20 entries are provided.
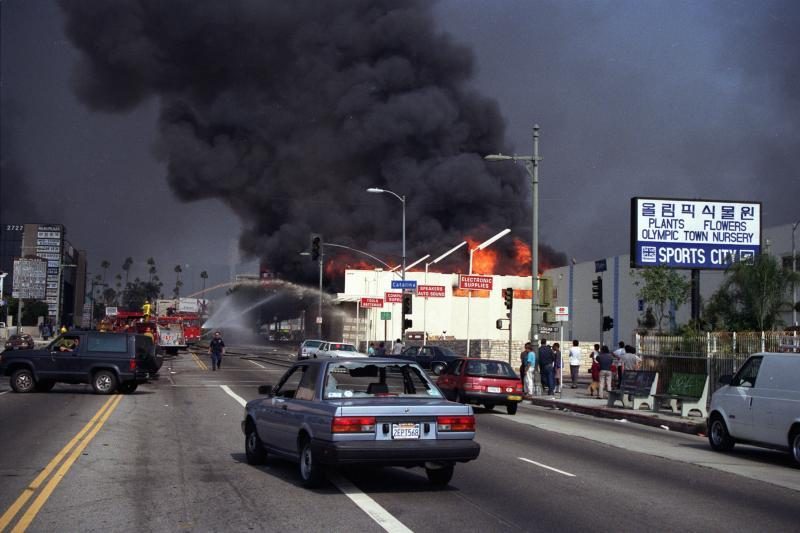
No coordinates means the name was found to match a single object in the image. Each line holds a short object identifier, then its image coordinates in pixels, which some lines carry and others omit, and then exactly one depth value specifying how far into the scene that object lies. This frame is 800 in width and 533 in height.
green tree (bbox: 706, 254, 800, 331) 26.52
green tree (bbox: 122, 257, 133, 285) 178.12
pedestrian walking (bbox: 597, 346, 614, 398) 26.90
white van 12.97
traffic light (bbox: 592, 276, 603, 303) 35.00
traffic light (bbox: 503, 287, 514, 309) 34.22
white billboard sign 30.23
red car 21.62
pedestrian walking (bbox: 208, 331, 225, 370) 38.06
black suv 23.61
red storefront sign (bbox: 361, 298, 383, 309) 50.44
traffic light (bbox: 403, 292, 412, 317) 43.13
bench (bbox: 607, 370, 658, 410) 22.56
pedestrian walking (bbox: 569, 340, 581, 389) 29.62
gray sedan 8.92
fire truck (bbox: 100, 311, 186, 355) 48.74
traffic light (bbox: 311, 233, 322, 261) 39.22
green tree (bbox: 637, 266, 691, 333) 34.25
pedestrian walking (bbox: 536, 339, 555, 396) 28.33
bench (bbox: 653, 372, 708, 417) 20.78
